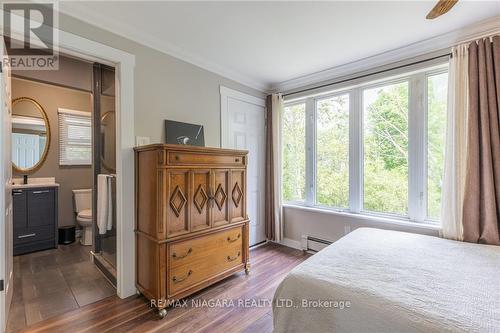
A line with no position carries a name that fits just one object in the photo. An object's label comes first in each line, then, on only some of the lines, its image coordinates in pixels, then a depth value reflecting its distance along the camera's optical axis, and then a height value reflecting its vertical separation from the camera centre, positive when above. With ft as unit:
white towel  8.00 -1.35
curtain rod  7.64 +3.54
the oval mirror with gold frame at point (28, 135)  11.05 +1.61
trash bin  11.66 -3.38
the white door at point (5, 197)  5.31 -0.70
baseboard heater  10.38 -3.49
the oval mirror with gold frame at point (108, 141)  7.86 +0.95
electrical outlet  9.60 -2.59
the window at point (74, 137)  12.45 +1.67
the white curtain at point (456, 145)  6.89 +0.62
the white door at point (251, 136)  10.25 +1.41
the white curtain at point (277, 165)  11.49 +0.06
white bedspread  3.41 -2.13
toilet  11.17 -2.20
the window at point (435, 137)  7.81 +0.97
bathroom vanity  10.04 -2.28
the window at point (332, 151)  10.10 +0.66
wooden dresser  6.32 -1.58
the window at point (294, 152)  11.49 +0.71
